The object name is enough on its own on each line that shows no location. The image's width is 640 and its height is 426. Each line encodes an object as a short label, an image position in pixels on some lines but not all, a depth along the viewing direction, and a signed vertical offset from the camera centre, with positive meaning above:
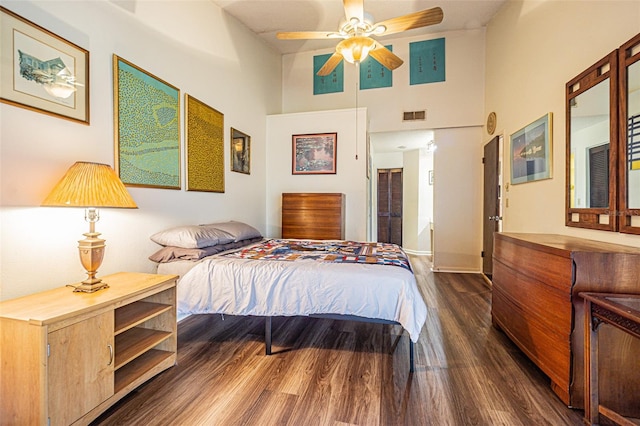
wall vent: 4.48 +1.59
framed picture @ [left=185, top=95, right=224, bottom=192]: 2.78 +0.70
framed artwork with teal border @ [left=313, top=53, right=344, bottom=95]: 4.76 +2.32
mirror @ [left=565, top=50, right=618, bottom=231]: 1.74 +0.46
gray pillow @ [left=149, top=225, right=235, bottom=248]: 2.26 -0.23
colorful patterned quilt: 2.20 -0.39
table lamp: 1.43 +0.07
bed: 1.81 -0.53
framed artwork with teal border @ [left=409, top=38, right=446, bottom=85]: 4.34 +2.42
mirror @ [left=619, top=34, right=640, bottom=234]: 1.57 +0.44
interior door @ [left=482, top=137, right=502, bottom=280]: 3.78 +0.16
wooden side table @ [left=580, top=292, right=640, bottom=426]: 1.23 -0.59
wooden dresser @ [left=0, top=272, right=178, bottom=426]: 1.15 -0.67
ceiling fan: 2.24 +1.61
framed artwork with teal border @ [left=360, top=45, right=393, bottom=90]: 4.56 +2.29
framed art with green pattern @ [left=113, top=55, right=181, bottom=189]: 2.07 +0.70
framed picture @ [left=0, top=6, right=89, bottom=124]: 1.43 +0.82
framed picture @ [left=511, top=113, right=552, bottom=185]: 2.56 +0.62
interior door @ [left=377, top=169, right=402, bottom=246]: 6.69 +0.10
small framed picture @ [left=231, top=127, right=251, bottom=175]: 3.54 +0.80
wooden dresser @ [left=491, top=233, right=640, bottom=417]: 1.38 -0.62
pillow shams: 2.19 -0.36
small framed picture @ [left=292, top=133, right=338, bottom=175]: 4.24 +0.90
